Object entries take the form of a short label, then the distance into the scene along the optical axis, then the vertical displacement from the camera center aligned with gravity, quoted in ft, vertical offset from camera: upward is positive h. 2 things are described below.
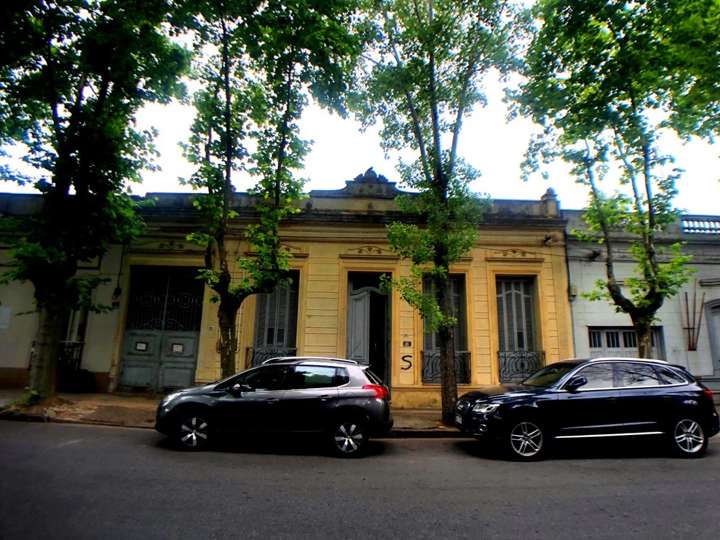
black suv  21.39 -3.22
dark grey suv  21.80 -3.76
